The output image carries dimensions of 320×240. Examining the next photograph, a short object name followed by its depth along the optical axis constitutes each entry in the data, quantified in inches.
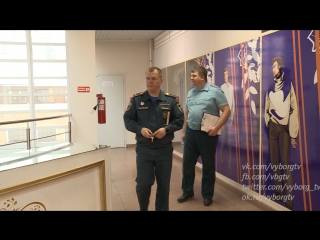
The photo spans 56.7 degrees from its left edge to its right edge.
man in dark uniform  97.3
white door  306.8
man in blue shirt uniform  130.5
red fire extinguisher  193.5
